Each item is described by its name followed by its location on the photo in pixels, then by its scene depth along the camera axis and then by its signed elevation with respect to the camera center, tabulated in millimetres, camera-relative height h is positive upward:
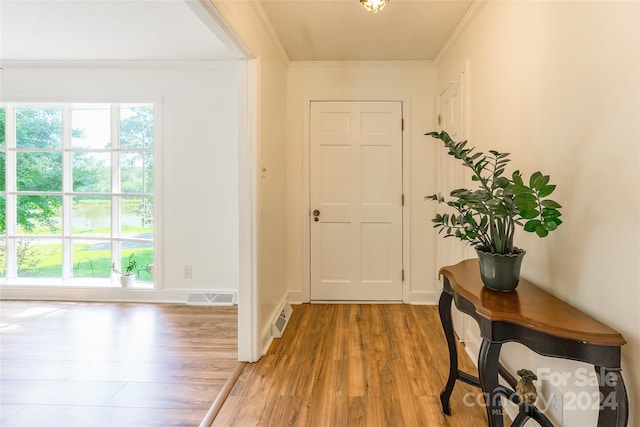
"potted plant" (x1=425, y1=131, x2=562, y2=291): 1144 -10
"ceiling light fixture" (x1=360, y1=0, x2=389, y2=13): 1729 +1100
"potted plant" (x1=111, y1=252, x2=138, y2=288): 3516 -634
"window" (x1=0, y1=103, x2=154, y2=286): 3541 +272
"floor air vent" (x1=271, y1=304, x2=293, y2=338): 2619 -900
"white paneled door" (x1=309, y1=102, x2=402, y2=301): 3336 +133
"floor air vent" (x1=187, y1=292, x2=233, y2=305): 3406 -865
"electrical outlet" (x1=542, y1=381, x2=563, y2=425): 1337 -782
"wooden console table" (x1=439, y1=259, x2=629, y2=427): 947 -379
